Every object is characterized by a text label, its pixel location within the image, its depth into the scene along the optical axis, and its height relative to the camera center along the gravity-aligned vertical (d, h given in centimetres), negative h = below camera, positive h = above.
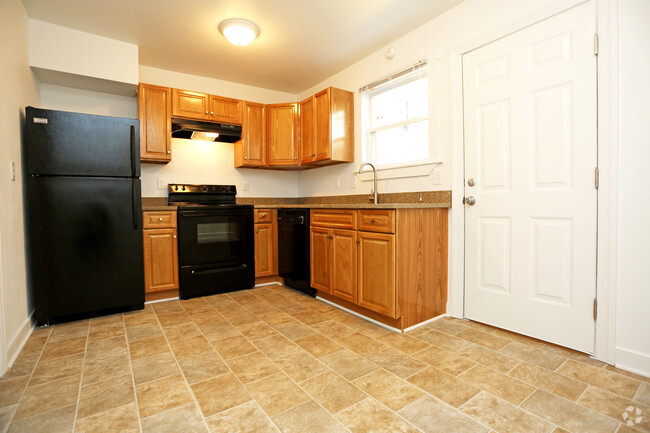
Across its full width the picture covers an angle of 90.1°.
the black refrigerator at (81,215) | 253 -4
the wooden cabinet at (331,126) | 360 +91
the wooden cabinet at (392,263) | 238 -46
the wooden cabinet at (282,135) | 416 +92
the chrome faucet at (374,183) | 326 +23
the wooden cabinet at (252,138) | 407 +88
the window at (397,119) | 296 +87
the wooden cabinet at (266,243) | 387 -43
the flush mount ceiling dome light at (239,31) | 279 +156
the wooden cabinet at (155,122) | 341 +93
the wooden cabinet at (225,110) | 384 +119
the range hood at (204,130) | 361 +90
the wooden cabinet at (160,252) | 320 -43
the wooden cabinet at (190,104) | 359 +118
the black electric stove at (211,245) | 336 -40
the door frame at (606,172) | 180 +17
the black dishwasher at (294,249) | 341 -46
